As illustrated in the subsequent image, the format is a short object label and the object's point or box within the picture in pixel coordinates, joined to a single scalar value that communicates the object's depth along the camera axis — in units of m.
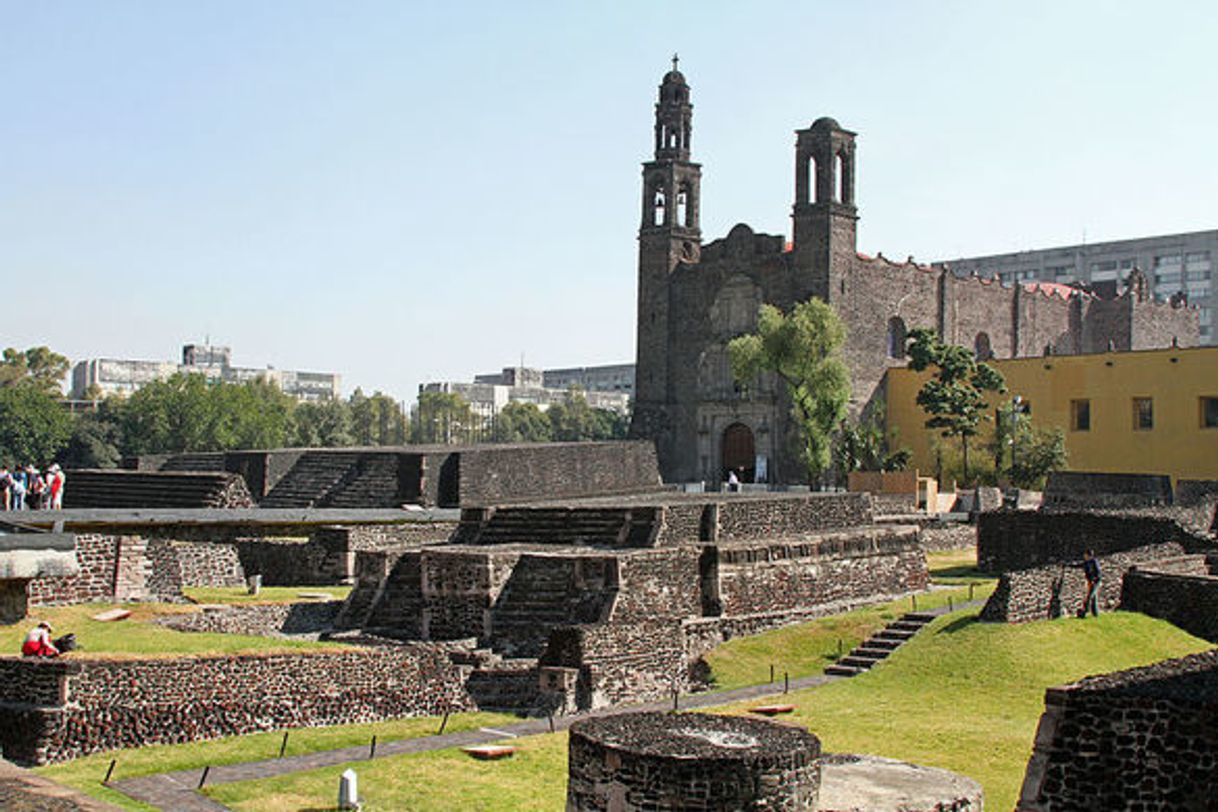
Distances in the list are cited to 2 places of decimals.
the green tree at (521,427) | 123.56
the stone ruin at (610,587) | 20.00
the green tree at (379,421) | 119.00
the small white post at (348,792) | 14.02
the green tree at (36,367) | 112.50
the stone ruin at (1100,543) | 22.75
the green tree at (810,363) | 54.78
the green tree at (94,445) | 81.94
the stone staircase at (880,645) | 22.52
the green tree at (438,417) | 124.38
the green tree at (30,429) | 81.38
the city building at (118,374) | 168.38
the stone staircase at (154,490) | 35.09
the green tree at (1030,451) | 51.78
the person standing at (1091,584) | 22.89
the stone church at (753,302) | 62.62
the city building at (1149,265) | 115.94
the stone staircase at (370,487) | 36.91
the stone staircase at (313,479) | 38.06
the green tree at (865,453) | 53.66
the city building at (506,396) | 182.62
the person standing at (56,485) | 31.55
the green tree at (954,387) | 53.94
